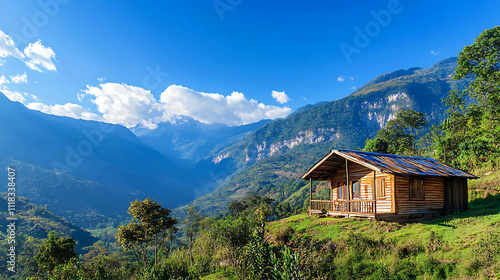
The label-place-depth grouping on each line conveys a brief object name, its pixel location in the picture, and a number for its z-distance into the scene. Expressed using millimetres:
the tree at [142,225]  21438
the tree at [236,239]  15419
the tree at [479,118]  28350
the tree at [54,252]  24484
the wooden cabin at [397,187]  17766
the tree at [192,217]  36531
